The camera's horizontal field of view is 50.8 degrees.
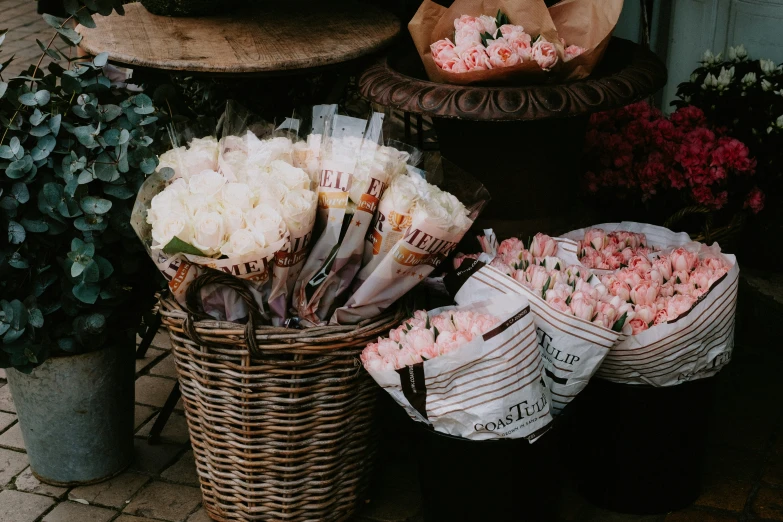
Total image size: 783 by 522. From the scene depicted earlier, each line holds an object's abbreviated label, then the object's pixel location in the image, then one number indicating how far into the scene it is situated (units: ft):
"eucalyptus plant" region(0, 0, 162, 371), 7.20
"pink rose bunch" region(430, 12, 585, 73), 7.97
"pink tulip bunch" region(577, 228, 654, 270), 8.04
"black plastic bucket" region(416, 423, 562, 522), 6.74
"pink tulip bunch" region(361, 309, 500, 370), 6.45
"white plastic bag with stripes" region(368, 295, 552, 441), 6.31
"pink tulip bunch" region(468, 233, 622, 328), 6.88
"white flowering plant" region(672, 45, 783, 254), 10.00
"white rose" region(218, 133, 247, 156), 7.52
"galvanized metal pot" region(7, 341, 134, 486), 8.08
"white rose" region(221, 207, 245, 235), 6.46
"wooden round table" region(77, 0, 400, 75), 8.18
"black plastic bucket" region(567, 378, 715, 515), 7.34
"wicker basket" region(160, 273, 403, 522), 6.86
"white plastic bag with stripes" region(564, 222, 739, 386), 6.90
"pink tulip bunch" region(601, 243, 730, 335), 7.07
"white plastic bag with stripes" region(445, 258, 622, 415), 6.75
